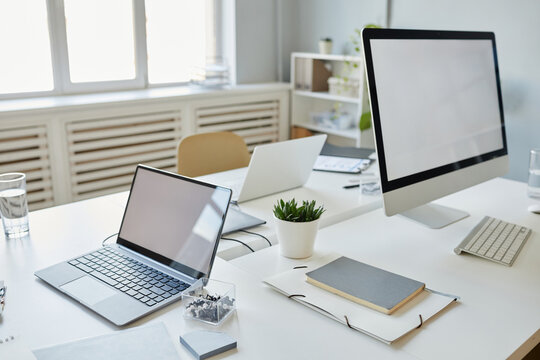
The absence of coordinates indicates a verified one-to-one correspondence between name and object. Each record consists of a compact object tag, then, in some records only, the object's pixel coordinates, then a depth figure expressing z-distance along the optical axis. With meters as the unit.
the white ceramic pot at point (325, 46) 3.73
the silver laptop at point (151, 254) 1.13
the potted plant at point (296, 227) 1.32
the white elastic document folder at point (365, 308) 1.01
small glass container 1.05
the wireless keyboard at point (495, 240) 1.38
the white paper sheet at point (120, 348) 0.93
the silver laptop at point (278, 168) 1.73
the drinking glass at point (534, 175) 1.83
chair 2.29
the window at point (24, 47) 3.13
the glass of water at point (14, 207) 1.47
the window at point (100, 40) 3.34
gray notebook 1.10
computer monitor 1.38
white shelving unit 3.53
